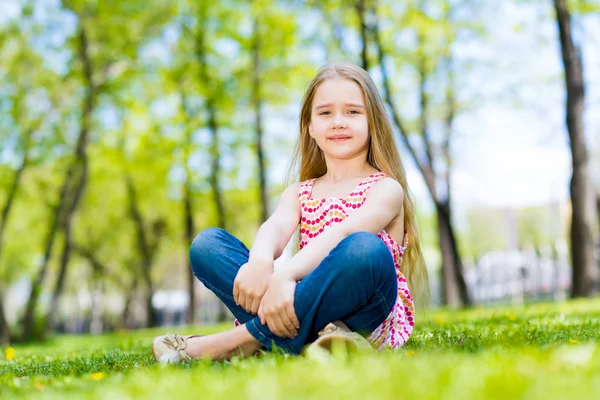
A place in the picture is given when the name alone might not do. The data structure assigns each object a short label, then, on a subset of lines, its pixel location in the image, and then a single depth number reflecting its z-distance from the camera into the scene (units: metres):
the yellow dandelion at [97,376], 2.63
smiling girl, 2.96
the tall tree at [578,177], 11.28
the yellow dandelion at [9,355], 5.18
